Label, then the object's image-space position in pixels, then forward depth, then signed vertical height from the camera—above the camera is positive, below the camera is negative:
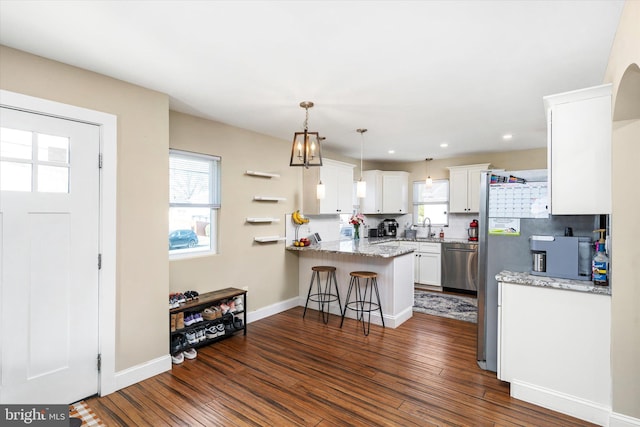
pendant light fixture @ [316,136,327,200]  4.00 +0.28
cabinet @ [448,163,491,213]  5.92 +0.51
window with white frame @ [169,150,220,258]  3.52 +0.12
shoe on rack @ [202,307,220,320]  3.45 -1.09
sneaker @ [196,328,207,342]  3.34 -1.28
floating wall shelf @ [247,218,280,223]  4.20 -0.09
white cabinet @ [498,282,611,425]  2.15 -0.95
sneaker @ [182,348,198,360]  3.14 -1.39
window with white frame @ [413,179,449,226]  6.55 +0.25
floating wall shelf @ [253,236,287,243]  4.30 -0.36
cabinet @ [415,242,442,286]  6.02 -0.96
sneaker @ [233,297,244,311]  3.83 -1.11
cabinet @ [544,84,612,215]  2.09 +0.43
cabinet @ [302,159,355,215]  4.95 +0.42
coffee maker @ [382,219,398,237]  6.89 -0.31
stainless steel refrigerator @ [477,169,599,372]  2.57 -0.15
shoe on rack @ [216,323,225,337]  3.54 -1.29
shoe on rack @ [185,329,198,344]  3.26 -1.27
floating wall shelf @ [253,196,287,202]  4.26 +0.20
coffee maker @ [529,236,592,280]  2.39 -0.32
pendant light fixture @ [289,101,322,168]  3.09 +0.65
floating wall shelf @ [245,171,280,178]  4.18 +0.53
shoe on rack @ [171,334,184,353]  3.08 -1.27
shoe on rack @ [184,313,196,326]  3.27 -1.11
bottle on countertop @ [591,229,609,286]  2.18 -0.36
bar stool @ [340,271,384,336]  3.99 -1.12
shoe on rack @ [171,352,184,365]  3.04 -1.40
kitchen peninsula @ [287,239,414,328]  4.01 -0.74
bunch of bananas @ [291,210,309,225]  4.82 -0.07
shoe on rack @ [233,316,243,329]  3.74 -1.31
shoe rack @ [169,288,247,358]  3.14 -1.15
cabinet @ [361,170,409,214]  6.57 +0.45
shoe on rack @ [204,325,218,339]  3.45 -1.29
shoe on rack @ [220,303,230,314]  3.59 -1.07
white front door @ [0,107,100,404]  2.15 -0.33
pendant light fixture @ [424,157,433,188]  5.76 +0.57
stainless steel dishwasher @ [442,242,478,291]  5.64 -0.93
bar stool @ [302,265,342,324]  4.46 -1.14
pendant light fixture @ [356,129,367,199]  4.21 +0.35
